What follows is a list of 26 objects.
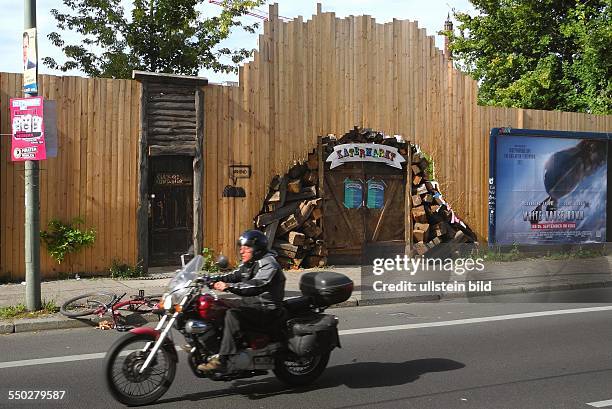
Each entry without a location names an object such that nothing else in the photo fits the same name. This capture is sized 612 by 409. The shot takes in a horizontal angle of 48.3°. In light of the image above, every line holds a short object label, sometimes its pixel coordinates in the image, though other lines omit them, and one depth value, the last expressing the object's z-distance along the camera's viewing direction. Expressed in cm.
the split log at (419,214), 1559
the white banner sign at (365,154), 1480
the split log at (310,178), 1463
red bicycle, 922
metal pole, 941
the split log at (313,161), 1462
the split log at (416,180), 1574
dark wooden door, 1331
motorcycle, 569
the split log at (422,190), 1569
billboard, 1709
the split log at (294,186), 1428
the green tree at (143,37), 1964
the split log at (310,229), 1438
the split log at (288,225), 1415
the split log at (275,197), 1412
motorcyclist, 586
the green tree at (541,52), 2048
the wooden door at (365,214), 1499
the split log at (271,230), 1410
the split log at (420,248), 1566
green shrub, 1230
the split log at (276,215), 1409
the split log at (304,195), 1446
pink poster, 938
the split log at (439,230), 1593
